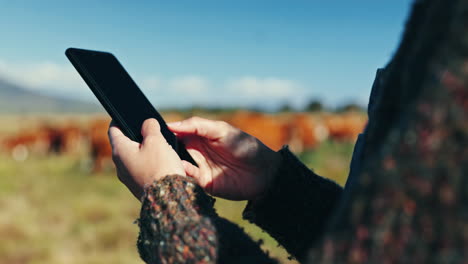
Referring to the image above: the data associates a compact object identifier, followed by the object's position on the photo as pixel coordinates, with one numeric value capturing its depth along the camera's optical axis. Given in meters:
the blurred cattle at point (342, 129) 20.28
